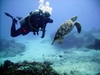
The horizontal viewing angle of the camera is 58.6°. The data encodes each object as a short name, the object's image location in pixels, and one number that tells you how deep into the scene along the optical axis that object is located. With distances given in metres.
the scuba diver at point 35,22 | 4.30
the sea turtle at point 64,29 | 3.60
